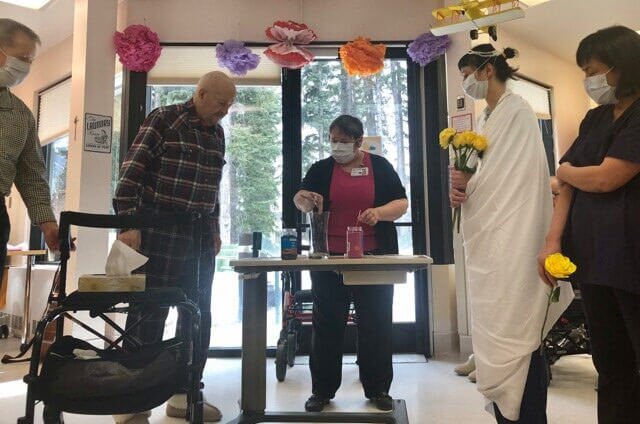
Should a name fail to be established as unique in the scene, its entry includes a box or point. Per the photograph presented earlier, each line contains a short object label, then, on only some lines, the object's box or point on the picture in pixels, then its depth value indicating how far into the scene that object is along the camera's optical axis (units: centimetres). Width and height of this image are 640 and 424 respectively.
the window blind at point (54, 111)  434
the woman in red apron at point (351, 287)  210
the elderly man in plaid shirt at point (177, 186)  185
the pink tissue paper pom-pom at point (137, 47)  336
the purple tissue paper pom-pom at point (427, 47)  342
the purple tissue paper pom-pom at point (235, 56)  340
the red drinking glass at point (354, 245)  171
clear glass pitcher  190
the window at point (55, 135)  437
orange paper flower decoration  335
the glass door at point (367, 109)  360
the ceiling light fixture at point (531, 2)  371
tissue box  147
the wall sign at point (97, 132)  333
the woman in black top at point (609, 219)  116
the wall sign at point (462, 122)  332
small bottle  170
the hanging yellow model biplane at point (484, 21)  252
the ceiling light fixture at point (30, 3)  392
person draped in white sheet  132
